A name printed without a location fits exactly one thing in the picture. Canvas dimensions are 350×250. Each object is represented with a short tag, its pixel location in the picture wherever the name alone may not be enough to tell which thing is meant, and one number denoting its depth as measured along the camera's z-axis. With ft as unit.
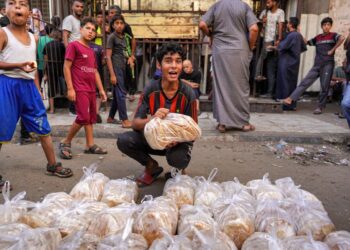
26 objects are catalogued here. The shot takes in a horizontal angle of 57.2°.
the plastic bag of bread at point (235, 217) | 6.22
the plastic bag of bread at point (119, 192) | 7.68
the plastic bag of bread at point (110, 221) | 6.12
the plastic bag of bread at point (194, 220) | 6.03
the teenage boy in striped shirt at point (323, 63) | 22.08
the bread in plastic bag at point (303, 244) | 5.30
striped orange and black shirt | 9.55
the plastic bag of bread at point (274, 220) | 6.26
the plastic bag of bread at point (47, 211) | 6.42
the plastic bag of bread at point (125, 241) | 5.28
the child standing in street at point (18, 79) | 9.43
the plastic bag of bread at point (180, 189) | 7.87
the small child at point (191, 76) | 20.79
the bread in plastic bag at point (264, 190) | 7.79
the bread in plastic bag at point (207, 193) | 7.70
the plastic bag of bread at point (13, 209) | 6.42
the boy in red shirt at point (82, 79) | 12.81
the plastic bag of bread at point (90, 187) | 7.97
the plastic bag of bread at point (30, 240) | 5.11
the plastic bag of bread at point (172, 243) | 5.29
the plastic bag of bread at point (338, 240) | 5.45
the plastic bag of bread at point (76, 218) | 6.21
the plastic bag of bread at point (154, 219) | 6.08
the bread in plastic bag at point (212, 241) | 5.27
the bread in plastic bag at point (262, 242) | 5.24
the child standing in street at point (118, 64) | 17.26
